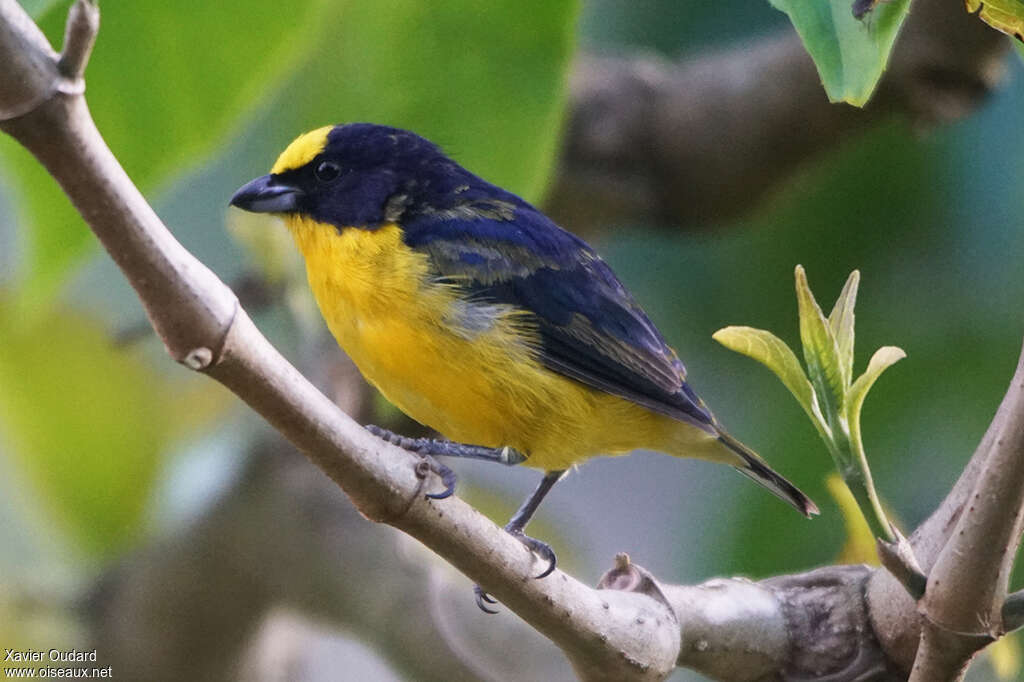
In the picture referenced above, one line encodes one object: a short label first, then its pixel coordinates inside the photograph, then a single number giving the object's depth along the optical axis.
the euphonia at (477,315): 2.43
